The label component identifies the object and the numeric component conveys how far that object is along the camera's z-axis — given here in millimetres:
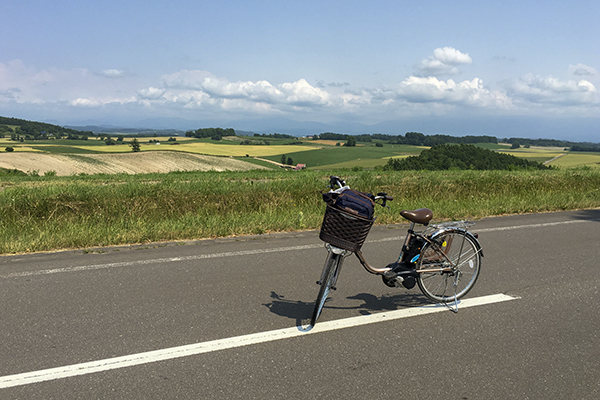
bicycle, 3697
